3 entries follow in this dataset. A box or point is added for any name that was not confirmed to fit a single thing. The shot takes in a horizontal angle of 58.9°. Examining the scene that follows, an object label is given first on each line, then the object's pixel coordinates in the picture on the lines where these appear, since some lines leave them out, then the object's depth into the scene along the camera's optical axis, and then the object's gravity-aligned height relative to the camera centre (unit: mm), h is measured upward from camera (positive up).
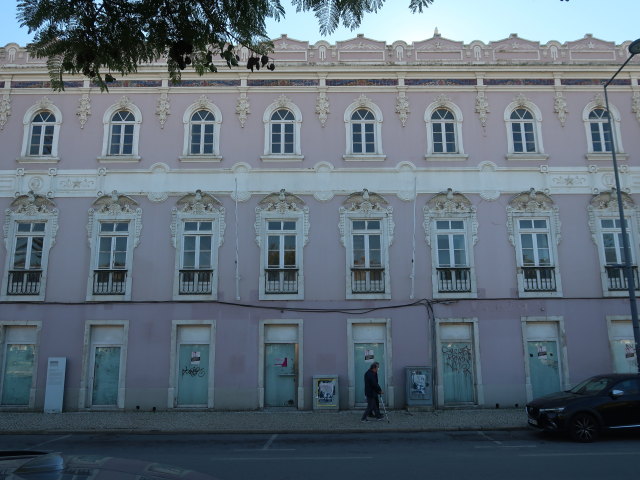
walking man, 15672 -550
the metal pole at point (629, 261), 14953 +2950
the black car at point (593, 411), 12414 -925
